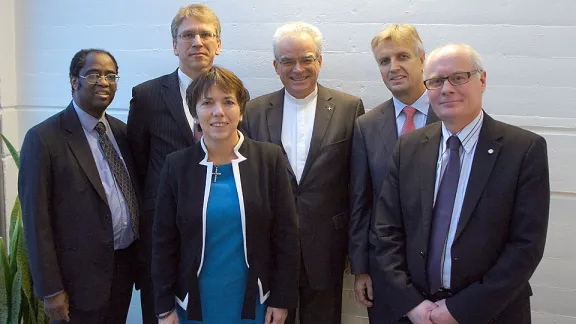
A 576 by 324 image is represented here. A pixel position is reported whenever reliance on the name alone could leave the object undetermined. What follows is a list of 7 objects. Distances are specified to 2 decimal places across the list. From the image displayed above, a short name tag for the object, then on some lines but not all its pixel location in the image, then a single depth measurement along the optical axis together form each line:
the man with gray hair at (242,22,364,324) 2.62
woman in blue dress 2.11
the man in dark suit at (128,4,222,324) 2.72
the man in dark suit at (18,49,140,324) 2.39
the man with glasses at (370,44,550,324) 1.97
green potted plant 2.96
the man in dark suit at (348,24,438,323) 2.52
